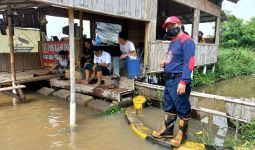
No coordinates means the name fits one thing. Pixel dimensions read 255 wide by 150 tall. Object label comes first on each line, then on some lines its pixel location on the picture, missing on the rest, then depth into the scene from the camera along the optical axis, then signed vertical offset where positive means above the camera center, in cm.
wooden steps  672 -121
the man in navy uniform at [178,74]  374 -35
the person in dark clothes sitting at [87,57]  809 -17
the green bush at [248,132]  448 -154
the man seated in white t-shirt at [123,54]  720 -2
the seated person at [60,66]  906 -55
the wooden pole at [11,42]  678 +28
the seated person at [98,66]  718 -44
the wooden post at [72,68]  509 -35
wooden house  589 +120
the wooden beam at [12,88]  653 -102
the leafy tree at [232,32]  2377 +208
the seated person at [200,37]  1141 +75
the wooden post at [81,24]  935 +110
